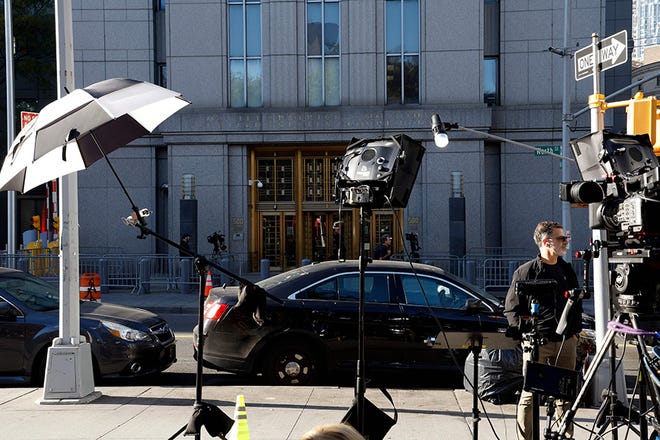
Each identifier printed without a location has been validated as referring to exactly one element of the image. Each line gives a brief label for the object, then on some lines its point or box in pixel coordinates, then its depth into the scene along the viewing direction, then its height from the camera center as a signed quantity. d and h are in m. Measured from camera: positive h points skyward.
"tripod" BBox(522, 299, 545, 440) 4.56 -0.90
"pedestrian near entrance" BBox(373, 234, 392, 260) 18.09 -1.18
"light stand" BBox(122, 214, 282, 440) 4.53 -1.27
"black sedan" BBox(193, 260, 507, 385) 8.56 -1.53
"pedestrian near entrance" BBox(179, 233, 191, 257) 22.08 -1.10
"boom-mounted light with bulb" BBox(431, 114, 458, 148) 13.73 +1.48
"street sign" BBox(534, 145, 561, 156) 19.20 +1.42
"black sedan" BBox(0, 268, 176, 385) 8.60 -1.59
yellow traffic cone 4.29 -1.29
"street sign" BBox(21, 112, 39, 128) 18.50 +2.31
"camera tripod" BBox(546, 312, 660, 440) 4.11 -1.06
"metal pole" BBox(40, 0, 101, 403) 7.32 -1.01
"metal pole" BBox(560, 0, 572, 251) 20.66 +2.51
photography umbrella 4.81 +0.51
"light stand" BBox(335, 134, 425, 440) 5.02 +0.16
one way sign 8.00 +1.66
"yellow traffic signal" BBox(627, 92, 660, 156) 7.60 +0.87
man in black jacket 5.18 -0.73
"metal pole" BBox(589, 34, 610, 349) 7.62 -0.80
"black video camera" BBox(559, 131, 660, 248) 3.91 +0.06
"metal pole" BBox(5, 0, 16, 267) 21.42 +3.32
